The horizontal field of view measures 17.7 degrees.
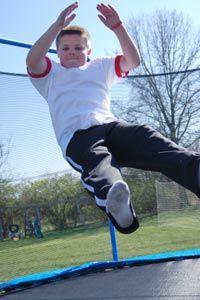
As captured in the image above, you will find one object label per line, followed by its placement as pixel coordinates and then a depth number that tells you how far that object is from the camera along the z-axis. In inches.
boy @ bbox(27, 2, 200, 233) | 105.2
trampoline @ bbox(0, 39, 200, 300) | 134.5
